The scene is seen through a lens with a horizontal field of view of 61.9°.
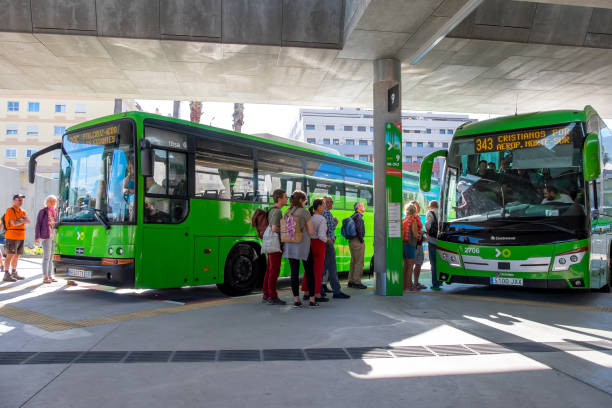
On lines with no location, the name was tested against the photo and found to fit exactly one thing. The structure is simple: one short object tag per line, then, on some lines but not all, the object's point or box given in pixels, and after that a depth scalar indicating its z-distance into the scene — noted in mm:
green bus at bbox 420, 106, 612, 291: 8539
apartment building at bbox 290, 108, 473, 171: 107562
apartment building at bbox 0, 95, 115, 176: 80125
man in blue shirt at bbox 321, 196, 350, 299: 9203
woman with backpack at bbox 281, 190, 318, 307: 7926
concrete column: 9812
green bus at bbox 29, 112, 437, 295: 8156
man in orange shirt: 10847
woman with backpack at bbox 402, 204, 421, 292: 10406
